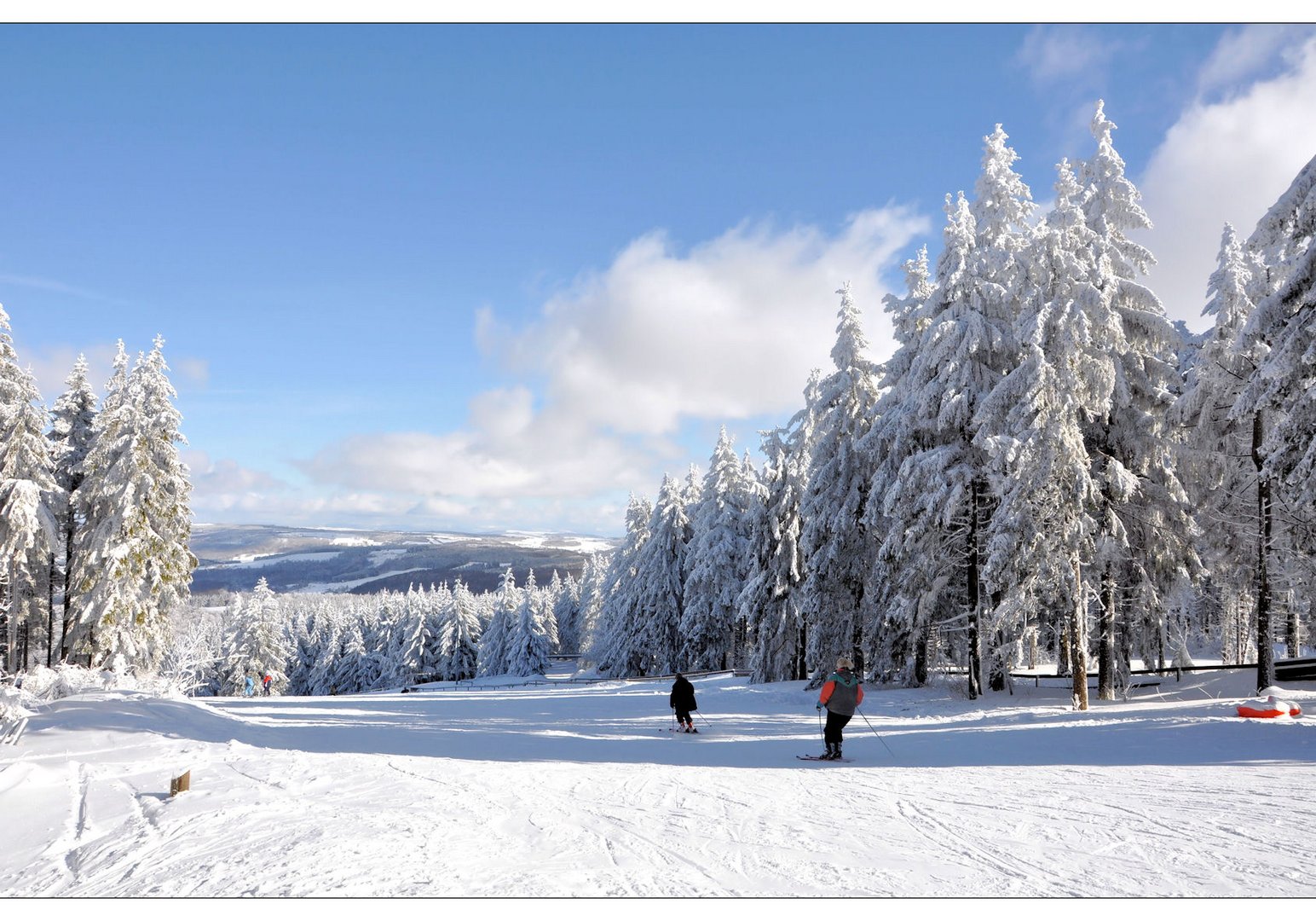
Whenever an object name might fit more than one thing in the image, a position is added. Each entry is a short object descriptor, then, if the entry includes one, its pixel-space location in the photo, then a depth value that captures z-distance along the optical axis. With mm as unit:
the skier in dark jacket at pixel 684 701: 16359
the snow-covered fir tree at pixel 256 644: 52000
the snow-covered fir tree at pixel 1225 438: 18234
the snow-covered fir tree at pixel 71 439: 29641
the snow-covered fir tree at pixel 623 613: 43500
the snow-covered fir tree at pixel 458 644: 65438
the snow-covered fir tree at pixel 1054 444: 16844
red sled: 12445
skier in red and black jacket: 12273
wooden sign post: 9133
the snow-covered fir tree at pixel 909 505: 20250
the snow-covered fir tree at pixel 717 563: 38125
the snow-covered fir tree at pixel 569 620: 84625
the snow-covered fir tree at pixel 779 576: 29578
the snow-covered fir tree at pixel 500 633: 62531
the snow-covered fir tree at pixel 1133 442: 18469
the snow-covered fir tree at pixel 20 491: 22938
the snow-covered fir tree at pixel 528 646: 58812
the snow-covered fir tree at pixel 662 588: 42812
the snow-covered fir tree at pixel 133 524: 26625
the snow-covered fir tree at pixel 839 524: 24844
